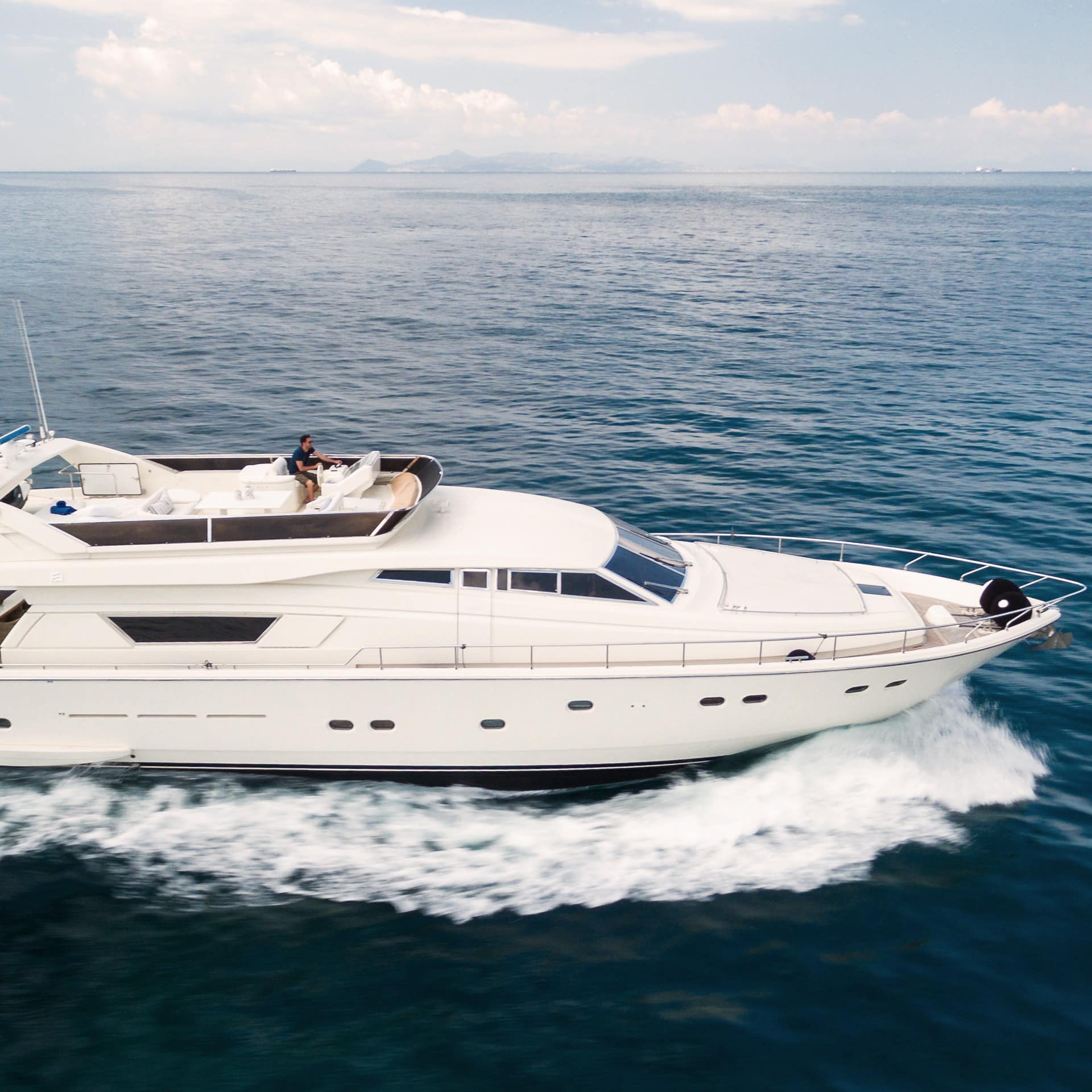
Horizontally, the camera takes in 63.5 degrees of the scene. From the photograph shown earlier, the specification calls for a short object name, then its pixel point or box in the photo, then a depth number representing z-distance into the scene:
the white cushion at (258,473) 11.85
